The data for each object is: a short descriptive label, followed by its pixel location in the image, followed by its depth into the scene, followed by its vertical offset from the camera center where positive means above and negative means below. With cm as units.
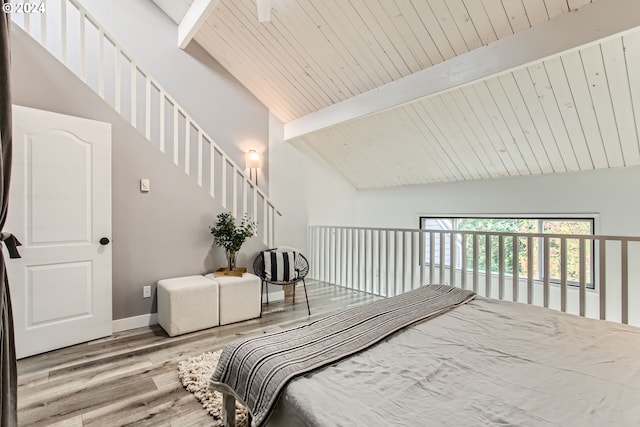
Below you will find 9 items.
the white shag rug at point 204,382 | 162 -104
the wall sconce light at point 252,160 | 444 +79
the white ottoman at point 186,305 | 262 -81
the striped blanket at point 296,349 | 103 -53
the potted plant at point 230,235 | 316 -22
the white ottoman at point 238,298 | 291 -83
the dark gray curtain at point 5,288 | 109 -28
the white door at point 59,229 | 221 -11
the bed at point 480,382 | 83 -54
